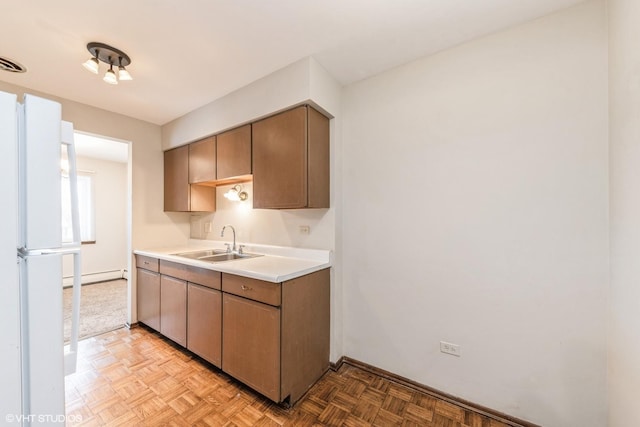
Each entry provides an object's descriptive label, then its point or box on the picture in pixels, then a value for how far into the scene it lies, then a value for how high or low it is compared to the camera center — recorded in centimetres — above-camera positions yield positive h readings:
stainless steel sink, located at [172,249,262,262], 268 -46
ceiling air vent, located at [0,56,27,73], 191 +114
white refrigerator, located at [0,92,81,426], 72 -15
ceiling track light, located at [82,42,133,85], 175 +113
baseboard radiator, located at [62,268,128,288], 453 -119
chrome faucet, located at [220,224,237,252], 284 -30
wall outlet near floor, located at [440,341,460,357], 177 -95
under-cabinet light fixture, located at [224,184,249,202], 278 +19
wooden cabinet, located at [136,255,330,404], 170 -85
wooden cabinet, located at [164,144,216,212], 298 +28
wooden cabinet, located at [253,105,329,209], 197 +42
